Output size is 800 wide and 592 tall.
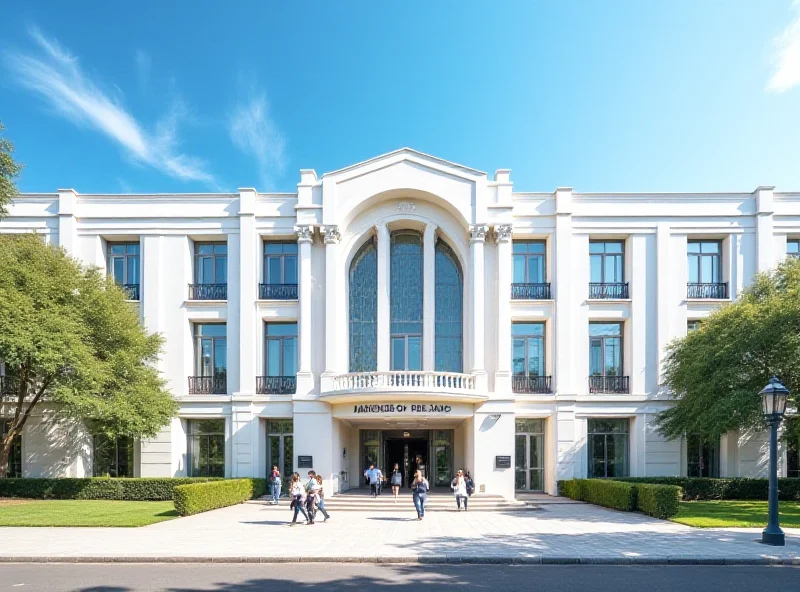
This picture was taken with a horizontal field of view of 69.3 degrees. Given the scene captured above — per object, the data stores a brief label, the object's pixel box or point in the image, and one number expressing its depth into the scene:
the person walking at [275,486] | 23.14
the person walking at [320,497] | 18.53
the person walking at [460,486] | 21.19
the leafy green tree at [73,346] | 21.58
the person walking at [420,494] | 19.38
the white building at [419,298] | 26.78
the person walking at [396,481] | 23.48
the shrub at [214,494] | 19.53
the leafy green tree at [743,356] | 20.48
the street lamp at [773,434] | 14.38
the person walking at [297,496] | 18.06
